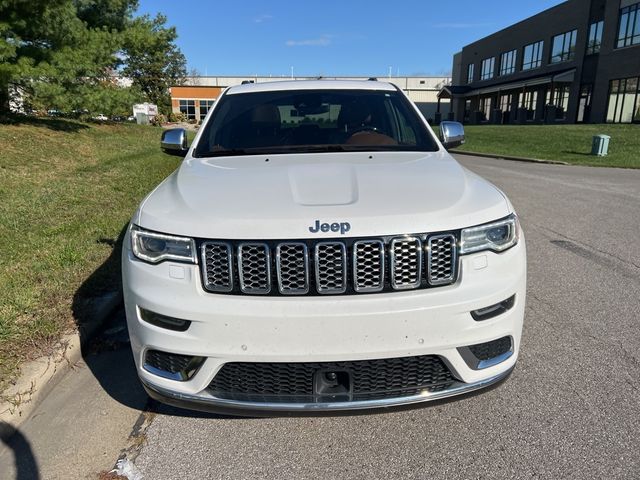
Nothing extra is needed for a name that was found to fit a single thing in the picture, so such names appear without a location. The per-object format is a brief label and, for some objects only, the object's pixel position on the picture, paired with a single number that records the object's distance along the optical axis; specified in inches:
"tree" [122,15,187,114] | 711.7
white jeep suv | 87.0
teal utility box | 719.1
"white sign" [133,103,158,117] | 1478.3
